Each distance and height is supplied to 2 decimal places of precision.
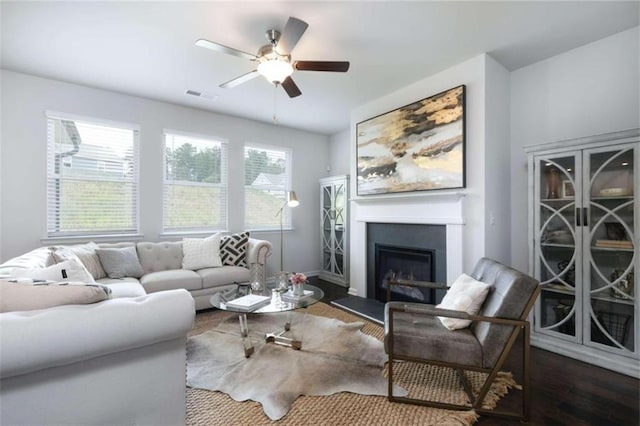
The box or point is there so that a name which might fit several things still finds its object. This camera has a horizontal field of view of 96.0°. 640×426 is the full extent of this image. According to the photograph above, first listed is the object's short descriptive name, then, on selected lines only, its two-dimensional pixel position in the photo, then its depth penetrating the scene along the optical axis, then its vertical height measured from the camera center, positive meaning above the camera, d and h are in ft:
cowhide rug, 6.42 -3.90
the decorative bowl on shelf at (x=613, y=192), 7.49 +0.61
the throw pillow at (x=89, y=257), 9.93 -1.49
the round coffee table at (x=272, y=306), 7.85 -2.55
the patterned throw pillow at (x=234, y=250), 12.95 -1.61
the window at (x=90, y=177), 11.25 +1.53
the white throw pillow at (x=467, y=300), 6.46 -1.97
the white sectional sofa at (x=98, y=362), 3.53 -2.07
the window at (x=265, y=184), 16.08 +1.74
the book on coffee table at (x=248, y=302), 7.72 -2.44
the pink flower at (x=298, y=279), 9.04 -2.02
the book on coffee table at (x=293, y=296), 8.47 -2.48
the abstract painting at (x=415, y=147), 9.89 +2.65
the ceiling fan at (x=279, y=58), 6.87 +4.04
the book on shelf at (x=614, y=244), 7.39 -0.76
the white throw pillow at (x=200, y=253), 12.25 -1.67
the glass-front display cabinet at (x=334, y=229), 16.02 -0.84
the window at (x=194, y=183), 13.71 +1.54
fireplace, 10.75 -1.75
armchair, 5.64 -2.60
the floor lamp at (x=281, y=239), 16.56 -1.46
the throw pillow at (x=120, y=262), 10.40 -1.78
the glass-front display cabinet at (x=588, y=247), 7.35 -0.91
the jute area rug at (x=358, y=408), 5.57 -3.97
